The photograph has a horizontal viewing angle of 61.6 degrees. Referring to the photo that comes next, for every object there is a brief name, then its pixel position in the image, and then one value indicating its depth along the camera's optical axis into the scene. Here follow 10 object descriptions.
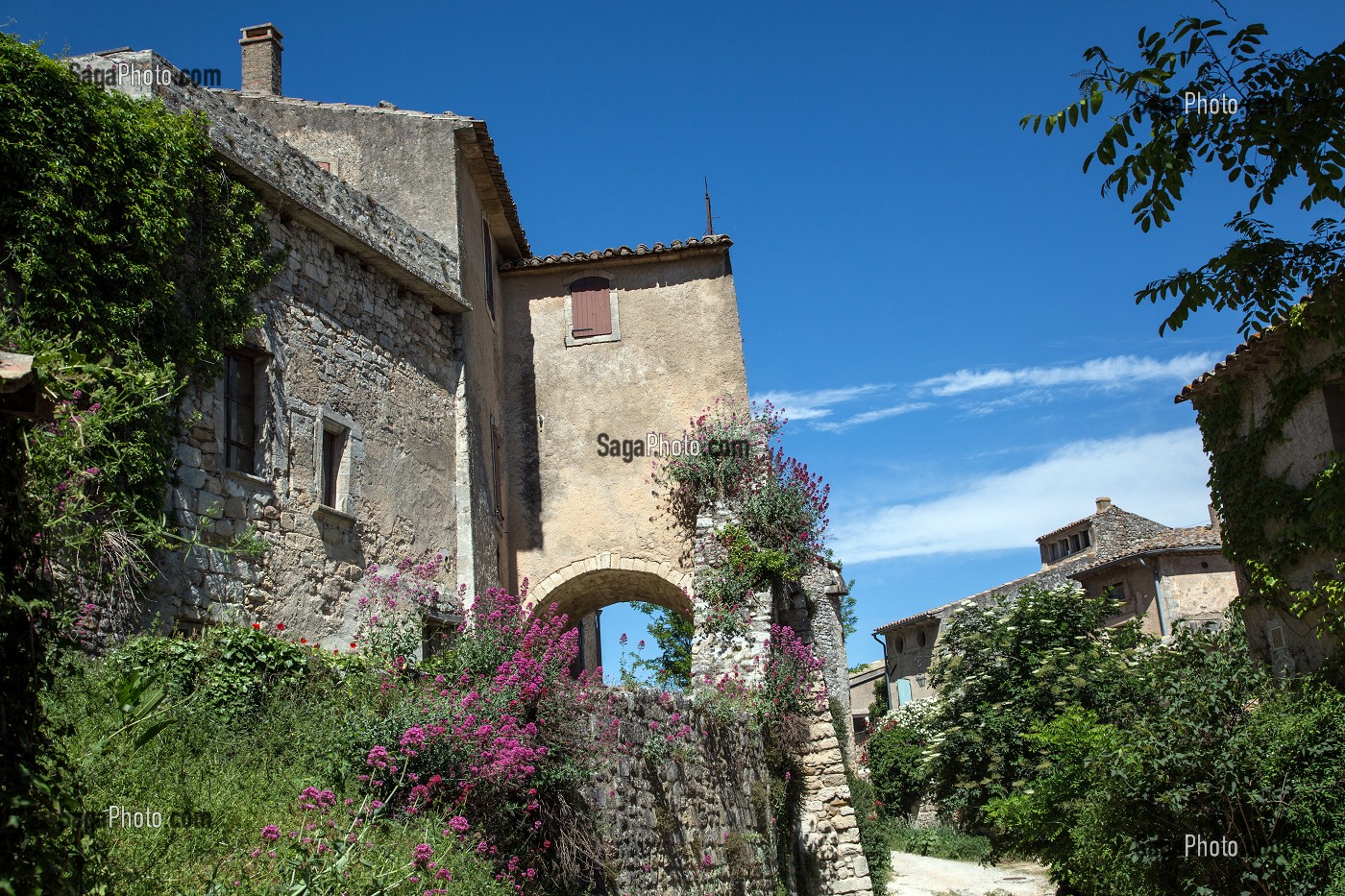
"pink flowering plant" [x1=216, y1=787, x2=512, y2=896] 5.08
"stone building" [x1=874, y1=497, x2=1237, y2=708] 27.84
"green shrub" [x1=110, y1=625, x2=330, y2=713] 7.48
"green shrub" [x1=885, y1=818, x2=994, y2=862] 23.41
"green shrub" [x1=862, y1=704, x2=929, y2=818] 29.11
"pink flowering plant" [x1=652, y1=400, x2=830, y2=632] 13.80
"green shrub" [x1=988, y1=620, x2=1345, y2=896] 10.96
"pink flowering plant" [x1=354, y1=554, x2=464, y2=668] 11.31
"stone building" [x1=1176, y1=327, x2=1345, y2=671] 13.38
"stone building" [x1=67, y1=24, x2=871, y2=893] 10.33
